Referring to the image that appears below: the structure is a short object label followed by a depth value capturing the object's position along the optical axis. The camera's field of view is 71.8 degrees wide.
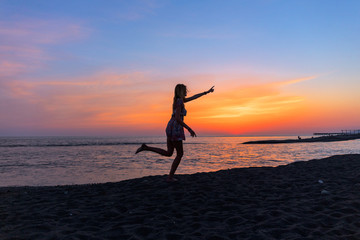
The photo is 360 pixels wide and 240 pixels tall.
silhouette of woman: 6.67
